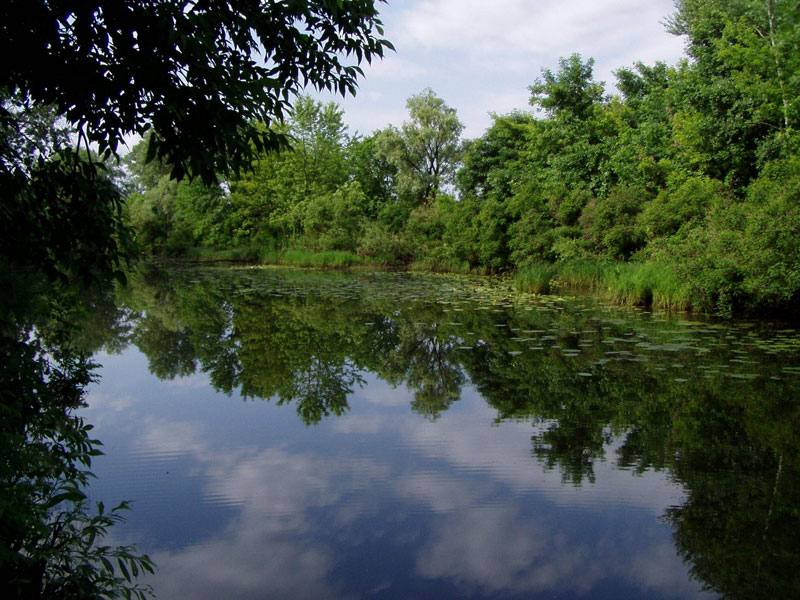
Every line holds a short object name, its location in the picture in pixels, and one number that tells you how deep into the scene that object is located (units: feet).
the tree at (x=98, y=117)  8.02
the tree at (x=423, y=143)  128.67
